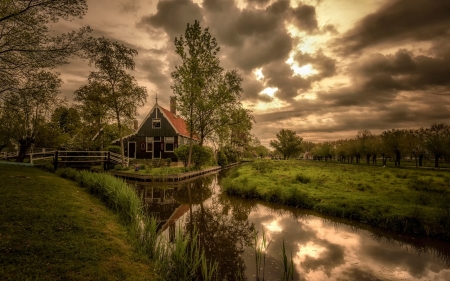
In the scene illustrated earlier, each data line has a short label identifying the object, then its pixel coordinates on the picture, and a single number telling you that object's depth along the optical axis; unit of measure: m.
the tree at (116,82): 20.56
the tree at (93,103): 21.89
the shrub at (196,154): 25.81
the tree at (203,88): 23.22
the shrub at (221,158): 39.03
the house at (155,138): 30.80
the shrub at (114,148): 29.25
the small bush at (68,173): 13.18
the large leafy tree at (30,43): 8.48
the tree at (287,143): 76.62
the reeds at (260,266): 4.89
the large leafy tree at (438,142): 36.26
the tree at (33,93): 9.34
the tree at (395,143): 41.31
